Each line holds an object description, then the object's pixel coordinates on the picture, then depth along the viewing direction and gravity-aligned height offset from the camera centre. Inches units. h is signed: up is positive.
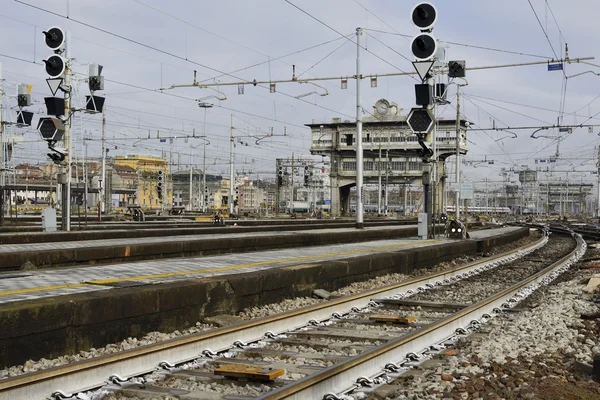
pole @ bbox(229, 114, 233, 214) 2764.0 +173.6
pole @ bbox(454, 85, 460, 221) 1670.8 +188.7
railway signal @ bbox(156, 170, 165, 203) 2159.0 +76.8
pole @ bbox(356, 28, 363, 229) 1341.0 +125.1
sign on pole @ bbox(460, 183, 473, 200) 1599.4 +37.6
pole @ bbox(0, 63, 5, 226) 1246.1 +54.7
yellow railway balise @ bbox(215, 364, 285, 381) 260.4 -63.8
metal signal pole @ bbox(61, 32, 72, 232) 1012.5 +98.9
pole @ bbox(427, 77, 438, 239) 1127.6 -15.2
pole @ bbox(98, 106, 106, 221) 2192.4 +216.4
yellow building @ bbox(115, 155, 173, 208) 4719.5 +203.9
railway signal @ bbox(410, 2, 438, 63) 871.7 +216.5
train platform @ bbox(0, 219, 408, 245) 861.3 -41.0
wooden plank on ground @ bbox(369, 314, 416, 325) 405.1 -66.7
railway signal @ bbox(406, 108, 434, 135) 899.4 +112.9
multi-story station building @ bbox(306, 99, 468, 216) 4028.1 +348.5
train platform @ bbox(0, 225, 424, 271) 620.2 -47.6
